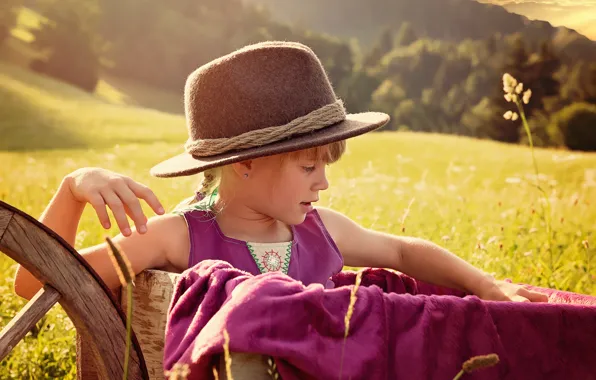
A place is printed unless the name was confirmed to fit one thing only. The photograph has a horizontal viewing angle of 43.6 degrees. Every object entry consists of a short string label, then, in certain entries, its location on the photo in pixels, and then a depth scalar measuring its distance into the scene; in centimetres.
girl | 223
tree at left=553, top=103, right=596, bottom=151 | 1631
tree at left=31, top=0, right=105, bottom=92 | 1836
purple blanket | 167
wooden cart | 184
